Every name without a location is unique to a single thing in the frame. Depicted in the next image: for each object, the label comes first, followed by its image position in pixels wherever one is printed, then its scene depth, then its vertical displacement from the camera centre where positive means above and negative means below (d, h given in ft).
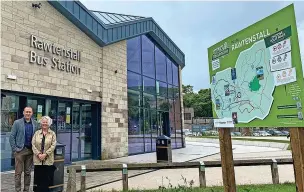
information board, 10.19 +2.14
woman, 16.78 -1.73
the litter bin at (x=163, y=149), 34.94 -2.99
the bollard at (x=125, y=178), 19.38 -3.65
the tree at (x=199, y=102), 228.02 +19.91
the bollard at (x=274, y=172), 21.39 -3.83
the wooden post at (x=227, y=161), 13.93 -1.90
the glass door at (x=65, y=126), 33.94 +0.27
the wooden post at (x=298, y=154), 10.16 -1.16
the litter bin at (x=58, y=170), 17.15 -2.71
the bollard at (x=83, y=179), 18.67 -3.55
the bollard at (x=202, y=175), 20.25 -3.77
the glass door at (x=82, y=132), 36.37 -0.56
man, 17.79 -1.17
